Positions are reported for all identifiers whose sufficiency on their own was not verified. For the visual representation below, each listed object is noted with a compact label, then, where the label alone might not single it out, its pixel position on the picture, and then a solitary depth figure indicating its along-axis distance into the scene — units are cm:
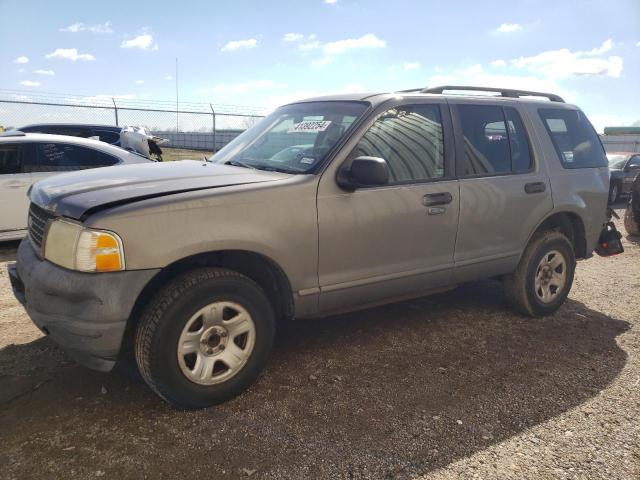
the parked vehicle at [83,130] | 1029
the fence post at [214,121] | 2092
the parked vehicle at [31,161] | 640
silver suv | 263
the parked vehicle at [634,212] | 872
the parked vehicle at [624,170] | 1270
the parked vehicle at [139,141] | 940
